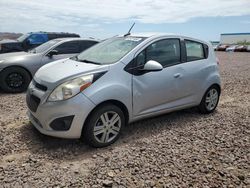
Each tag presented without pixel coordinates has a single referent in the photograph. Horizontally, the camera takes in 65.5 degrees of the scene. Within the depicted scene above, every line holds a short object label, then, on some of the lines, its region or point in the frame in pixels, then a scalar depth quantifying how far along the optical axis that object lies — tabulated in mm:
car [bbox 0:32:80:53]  8213
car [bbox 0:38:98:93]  5298
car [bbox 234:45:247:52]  27925
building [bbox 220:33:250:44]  46246
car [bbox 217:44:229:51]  30499
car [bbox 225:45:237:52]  28856
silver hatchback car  2670
